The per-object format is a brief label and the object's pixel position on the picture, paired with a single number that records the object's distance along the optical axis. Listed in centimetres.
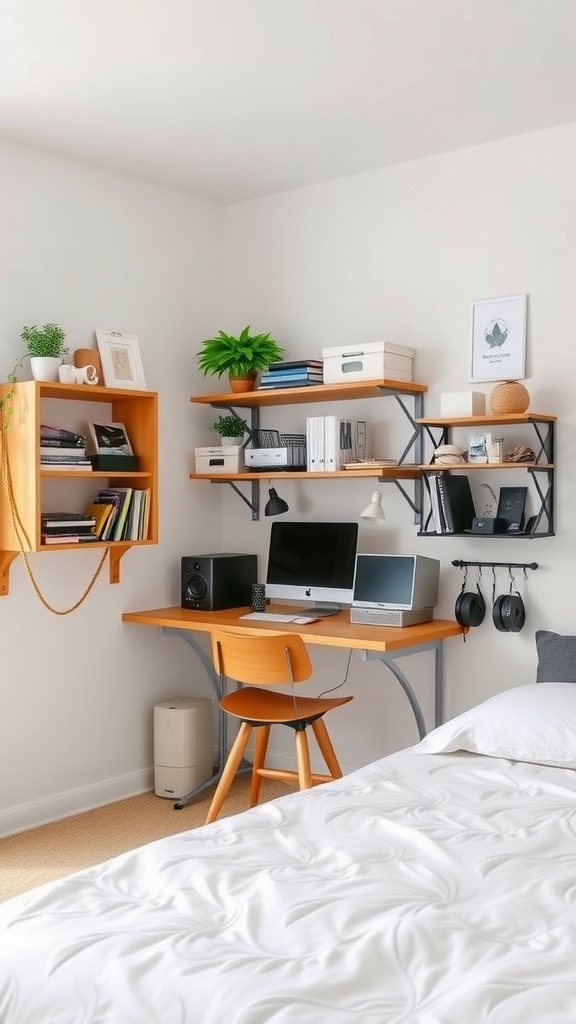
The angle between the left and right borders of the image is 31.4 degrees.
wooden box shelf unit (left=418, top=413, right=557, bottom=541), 379
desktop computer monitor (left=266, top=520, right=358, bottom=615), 438
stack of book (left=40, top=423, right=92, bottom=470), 394
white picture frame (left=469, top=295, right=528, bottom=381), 399
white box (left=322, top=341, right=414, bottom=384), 411
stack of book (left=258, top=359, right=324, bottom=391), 436
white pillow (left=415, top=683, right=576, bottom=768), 298
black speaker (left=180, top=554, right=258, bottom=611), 458
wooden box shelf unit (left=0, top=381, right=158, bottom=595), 385
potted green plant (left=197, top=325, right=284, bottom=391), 452
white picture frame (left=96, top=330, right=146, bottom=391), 428
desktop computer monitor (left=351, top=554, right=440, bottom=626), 405
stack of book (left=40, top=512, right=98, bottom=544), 392
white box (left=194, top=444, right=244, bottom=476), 466
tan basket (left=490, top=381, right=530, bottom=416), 378
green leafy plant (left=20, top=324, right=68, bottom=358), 397
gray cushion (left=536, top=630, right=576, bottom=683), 354
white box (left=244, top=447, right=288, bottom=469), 443
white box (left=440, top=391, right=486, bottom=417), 393
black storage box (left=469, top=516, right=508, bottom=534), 388
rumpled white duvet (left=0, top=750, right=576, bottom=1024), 161
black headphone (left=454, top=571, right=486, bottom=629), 404
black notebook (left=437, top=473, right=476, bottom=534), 396
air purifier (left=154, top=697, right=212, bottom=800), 449
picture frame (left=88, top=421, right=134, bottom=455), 421
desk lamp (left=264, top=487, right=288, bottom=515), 454
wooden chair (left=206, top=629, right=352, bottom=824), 367
